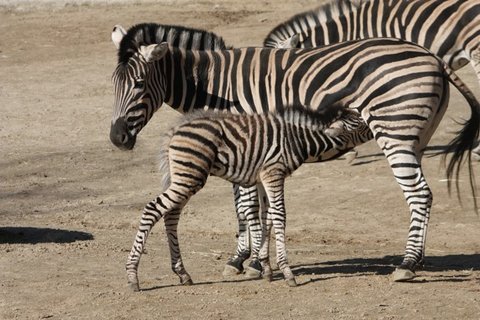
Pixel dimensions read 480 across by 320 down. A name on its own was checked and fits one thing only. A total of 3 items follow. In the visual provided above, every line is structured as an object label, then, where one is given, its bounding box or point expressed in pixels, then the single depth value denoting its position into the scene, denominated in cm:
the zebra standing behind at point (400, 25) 2458
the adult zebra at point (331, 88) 1944
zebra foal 1866
